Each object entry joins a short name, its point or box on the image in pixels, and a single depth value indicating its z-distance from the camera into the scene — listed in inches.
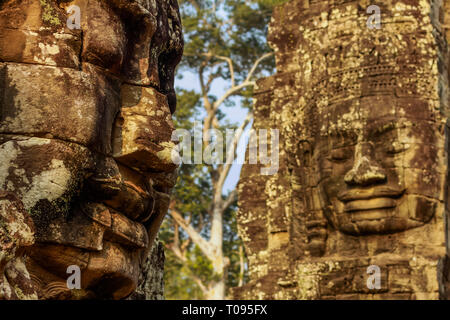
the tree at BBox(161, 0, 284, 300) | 810.8
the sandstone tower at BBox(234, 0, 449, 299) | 367.9
